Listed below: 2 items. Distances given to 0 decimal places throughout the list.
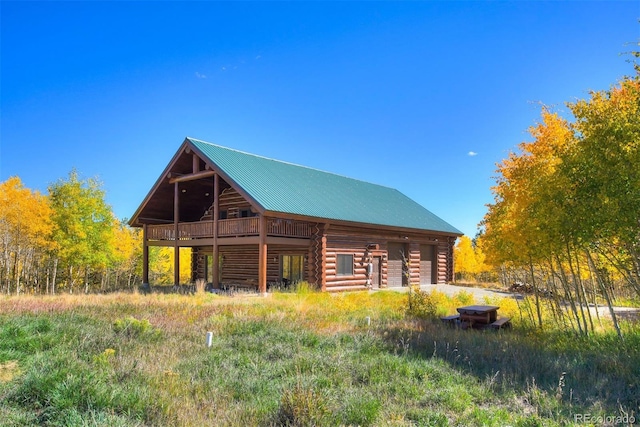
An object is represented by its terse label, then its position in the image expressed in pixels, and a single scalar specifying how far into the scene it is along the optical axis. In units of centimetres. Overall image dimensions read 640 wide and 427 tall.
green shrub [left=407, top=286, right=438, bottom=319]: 1248
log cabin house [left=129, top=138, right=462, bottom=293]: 1964
